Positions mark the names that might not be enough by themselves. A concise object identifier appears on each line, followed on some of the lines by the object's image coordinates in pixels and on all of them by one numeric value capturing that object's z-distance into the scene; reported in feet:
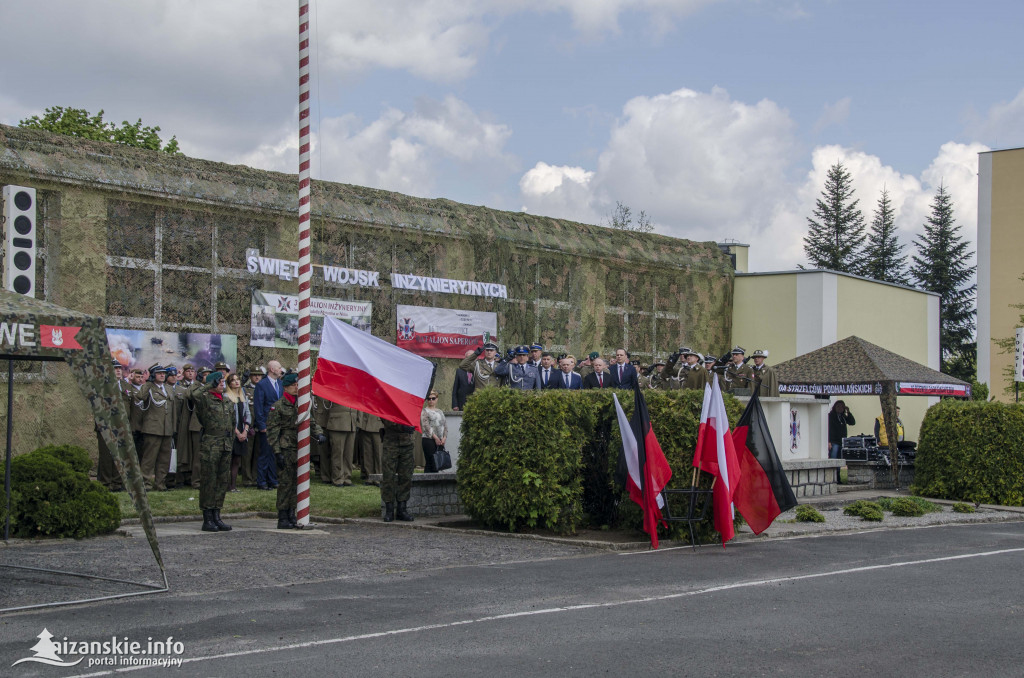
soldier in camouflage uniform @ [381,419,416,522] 47.11
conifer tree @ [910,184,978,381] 215.72
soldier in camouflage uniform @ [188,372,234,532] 43.60
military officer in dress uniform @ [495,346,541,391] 59.57
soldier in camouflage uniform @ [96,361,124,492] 55.42
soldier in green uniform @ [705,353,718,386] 64.03
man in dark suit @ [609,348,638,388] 59.72
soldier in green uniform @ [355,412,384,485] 63.93
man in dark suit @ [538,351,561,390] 59.77
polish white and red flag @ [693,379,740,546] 42.63
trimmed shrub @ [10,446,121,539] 39.78
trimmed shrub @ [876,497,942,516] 56.34
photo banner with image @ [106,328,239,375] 64.08
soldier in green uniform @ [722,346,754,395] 65.16
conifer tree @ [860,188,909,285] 225.76
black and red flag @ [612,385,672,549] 42.32
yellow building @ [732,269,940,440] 101.55
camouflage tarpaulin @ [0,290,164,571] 26.68
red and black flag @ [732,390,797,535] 43.57
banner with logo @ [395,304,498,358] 78.79
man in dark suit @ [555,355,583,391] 59.16
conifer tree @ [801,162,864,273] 230.07
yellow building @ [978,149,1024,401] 163.43
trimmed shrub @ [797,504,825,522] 51.55
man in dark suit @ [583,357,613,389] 58.75
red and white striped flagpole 45.11
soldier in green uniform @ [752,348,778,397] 64.90
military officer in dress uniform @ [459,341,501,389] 60.64
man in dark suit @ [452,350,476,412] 60.08
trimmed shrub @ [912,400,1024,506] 63.57
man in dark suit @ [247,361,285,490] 59.62
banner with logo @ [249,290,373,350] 71.05
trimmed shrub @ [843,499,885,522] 53.31
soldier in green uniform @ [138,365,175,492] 55.88
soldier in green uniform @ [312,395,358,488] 62.08
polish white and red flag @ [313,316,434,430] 45.11
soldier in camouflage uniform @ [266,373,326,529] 45.32
